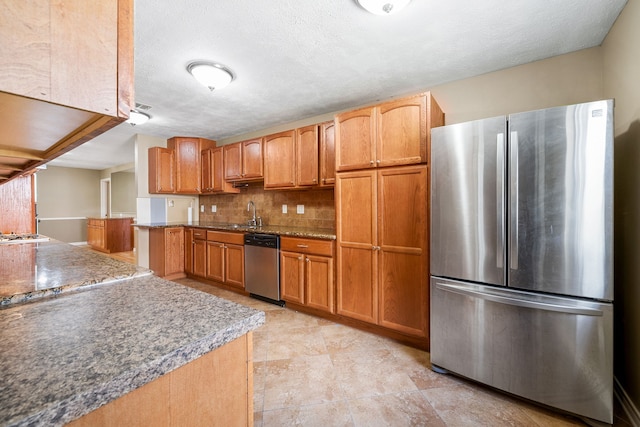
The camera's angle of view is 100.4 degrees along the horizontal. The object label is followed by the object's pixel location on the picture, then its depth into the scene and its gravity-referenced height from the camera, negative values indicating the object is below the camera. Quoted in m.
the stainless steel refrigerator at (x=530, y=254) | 1.41 -0.25
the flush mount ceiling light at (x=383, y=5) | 1.52 +1.20
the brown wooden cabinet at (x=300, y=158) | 3.03 +0.67
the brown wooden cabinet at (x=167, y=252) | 4.07 -0.59
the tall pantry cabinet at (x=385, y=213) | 2.17 -0.01
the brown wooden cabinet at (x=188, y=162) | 4.39 +0.86
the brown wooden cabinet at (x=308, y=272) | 2.70 -0.64
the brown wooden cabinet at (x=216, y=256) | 3.53 -0.61
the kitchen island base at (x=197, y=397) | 0.50 -0.39
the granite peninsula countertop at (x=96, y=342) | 0.41 -0.27
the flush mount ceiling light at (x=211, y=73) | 2.22 +1.19
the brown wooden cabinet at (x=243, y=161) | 3.74 +0.77
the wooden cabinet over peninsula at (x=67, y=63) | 0.45 +0.28
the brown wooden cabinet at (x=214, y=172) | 4.23 +0.67
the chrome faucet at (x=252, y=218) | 4.09 -0.08
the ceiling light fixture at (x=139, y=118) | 3.25 +1.20
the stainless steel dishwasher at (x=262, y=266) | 3.10 -0.64
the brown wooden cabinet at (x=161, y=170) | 4.23 +0.70
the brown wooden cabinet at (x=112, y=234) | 6.48 -0.51
